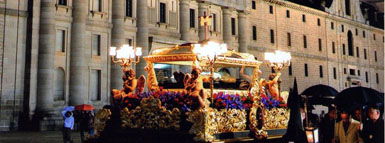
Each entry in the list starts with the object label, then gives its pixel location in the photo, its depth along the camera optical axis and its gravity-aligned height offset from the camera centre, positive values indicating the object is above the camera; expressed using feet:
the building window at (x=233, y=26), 130.00 +19.45
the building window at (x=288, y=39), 151.48 +17.70
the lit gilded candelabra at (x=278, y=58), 48.11 +3.48
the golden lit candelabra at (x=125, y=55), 43.78 +3.76
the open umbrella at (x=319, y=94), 66.64 -0.98
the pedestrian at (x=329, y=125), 35.44 -3.25
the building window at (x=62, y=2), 91.50 +19.53
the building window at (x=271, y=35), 145.28 +18.44
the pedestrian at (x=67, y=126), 52.85 -4.45
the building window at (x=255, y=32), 138.72 +18.81
